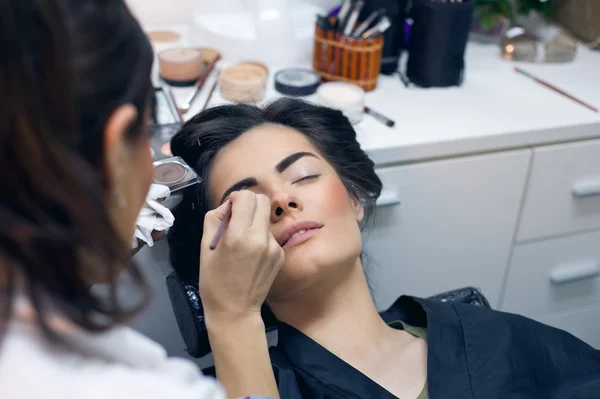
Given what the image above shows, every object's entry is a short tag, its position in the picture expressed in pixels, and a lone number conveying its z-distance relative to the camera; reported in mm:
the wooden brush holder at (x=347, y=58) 1318
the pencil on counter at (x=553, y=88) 1353
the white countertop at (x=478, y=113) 1206
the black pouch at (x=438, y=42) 1319
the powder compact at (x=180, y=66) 1315
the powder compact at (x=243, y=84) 1261
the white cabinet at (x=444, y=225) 1250
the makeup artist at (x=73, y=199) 421
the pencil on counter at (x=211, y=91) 1258
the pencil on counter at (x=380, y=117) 1237
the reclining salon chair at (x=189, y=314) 964
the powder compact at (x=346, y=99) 1226
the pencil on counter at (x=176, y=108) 1201
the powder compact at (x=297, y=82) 1324
